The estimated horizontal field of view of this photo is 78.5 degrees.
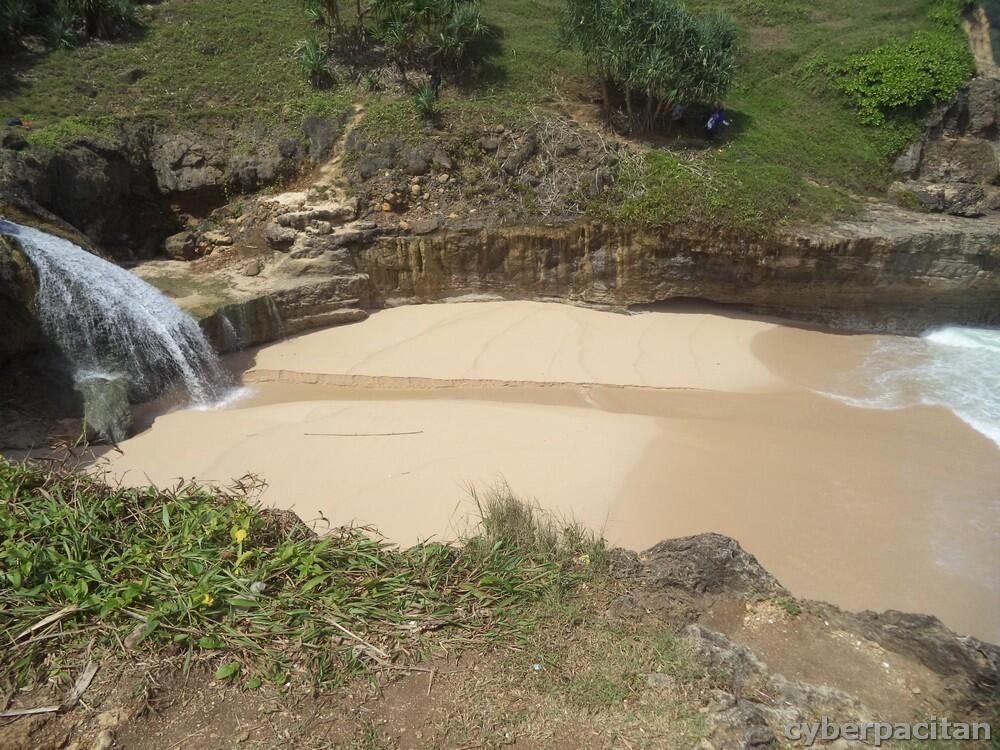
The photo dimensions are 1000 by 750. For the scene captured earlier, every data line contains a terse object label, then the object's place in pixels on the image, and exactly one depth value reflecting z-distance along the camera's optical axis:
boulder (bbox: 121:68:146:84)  17.50
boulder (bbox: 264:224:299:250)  13.62
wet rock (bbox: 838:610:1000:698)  3.79
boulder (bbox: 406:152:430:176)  14.56
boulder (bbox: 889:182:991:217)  14.35
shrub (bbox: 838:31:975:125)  16.95
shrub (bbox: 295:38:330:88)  17.39
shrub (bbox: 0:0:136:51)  17.09
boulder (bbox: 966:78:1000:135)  16.50
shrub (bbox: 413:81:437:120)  15.04
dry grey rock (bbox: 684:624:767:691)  3.68
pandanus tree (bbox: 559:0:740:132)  15.26
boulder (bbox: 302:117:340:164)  15.13
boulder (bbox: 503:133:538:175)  14.70
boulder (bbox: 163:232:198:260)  14.23
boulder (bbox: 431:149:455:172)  14.59
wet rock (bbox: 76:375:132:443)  9.38
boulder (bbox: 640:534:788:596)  4.66
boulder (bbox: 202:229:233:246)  14.22
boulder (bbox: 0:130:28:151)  12.23
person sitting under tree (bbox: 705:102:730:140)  16.39
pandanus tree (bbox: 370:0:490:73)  17.48
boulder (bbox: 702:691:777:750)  3.19
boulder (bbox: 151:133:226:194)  14.91
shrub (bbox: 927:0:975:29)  19.22
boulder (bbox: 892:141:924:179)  16.42
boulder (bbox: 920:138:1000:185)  16.07
